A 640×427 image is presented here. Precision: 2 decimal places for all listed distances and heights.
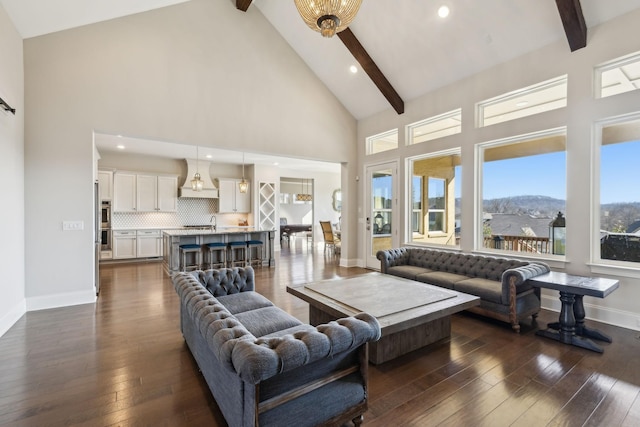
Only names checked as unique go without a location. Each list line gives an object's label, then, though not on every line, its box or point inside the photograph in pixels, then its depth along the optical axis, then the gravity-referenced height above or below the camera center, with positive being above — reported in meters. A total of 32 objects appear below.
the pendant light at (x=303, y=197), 13.48 +0.67
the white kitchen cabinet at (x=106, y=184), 7.75 +0.73
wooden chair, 9.10 -0.80
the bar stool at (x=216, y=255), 6.67 -0.97
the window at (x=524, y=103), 4.11 +1.64
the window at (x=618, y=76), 3.52 +1.65
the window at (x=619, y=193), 3.55 +0.23
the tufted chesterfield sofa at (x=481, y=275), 3.37 -0.89
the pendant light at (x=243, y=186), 8.29 +0.72
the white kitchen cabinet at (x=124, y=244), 7.80 -0.85
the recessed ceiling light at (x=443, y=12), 4.25 +2.87
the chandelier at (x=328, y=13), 2.36 +1.61
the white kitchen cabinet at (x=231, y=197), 9.62 +0.48
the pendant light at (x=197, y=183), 7.74 +0.75
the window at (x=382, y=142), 6.55 +1.61
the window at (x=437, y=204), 5.98 +0.16
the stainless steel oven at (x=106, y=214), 7.84 -0.05
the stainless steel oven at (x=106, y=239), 7.86 -0.71
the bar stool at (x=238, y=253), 6.90 -0.98
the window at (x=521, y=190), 4.23 +0.33
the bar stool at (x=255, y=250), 7.10 -0.93
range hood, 8.84 +0.86
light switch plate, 4.23 -0.19
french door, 6.48 +0.04
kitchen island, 6.24 -0.63
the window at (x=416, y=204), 6.24 +0.16
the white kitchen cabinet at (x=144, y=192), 8.01 +0.55
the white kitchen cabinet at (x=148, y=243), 8.04 -0.86
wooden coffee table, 2.59 -0.88
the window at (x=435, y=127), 5.36 +1.62
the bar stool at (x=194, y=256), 6.26 -0.94
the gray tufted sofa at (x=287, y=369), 1.43 -0.88
